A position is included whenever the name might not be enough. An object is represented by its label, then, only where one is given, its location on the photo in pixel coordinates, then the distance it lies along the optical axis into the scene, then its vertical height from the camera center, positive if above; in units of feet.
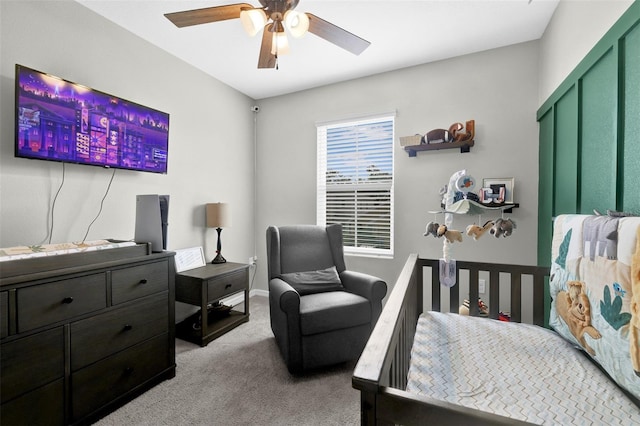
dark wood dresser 4.06 -2.16
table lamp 9.43 -0.23
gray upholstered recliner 6.24 -2.21
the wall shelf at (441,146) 8.24 +1.98
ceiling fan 4.61 +3.26
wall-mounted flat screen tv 5.31 +1.84
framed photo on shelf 7.90 +0.55
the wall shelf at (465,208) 6.38 +0.08
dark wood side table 7.77 -2.47
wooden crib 2.08 -1.43
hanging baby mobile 6.03 -0.29
